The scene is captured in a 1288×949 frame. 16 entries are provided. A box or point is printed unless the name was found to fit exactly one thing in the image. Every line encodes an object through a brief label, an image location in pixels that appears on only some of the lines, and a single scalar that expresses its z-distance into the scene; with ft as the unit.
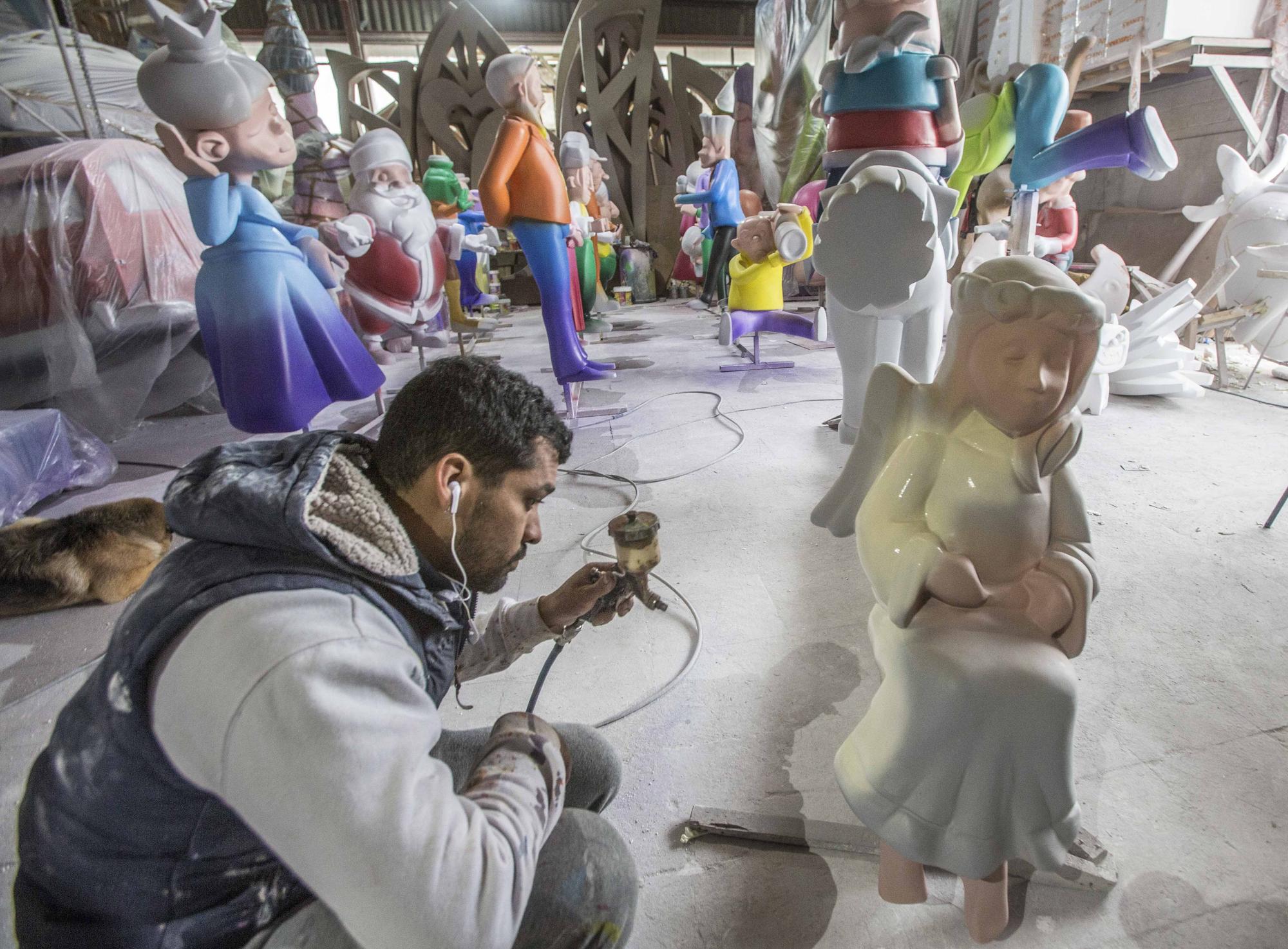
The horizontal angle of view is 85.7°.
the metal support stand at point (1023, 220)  9.00
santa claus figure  12.76
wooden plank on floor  4.30
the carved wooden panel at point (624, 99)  28.17
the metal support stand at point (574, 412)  13.44
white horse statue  6.57
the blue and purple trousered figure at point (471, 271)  21.01
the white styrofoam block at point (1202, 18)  16.12
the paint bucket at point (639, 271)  30.32
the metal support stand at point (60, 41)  11.63
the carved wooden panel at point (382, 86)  27.96
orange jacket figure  10.67
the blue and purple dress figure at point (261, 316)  9.18
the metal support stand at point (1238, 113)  17.08
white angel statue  3.59
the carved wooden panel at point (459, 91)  27.50
